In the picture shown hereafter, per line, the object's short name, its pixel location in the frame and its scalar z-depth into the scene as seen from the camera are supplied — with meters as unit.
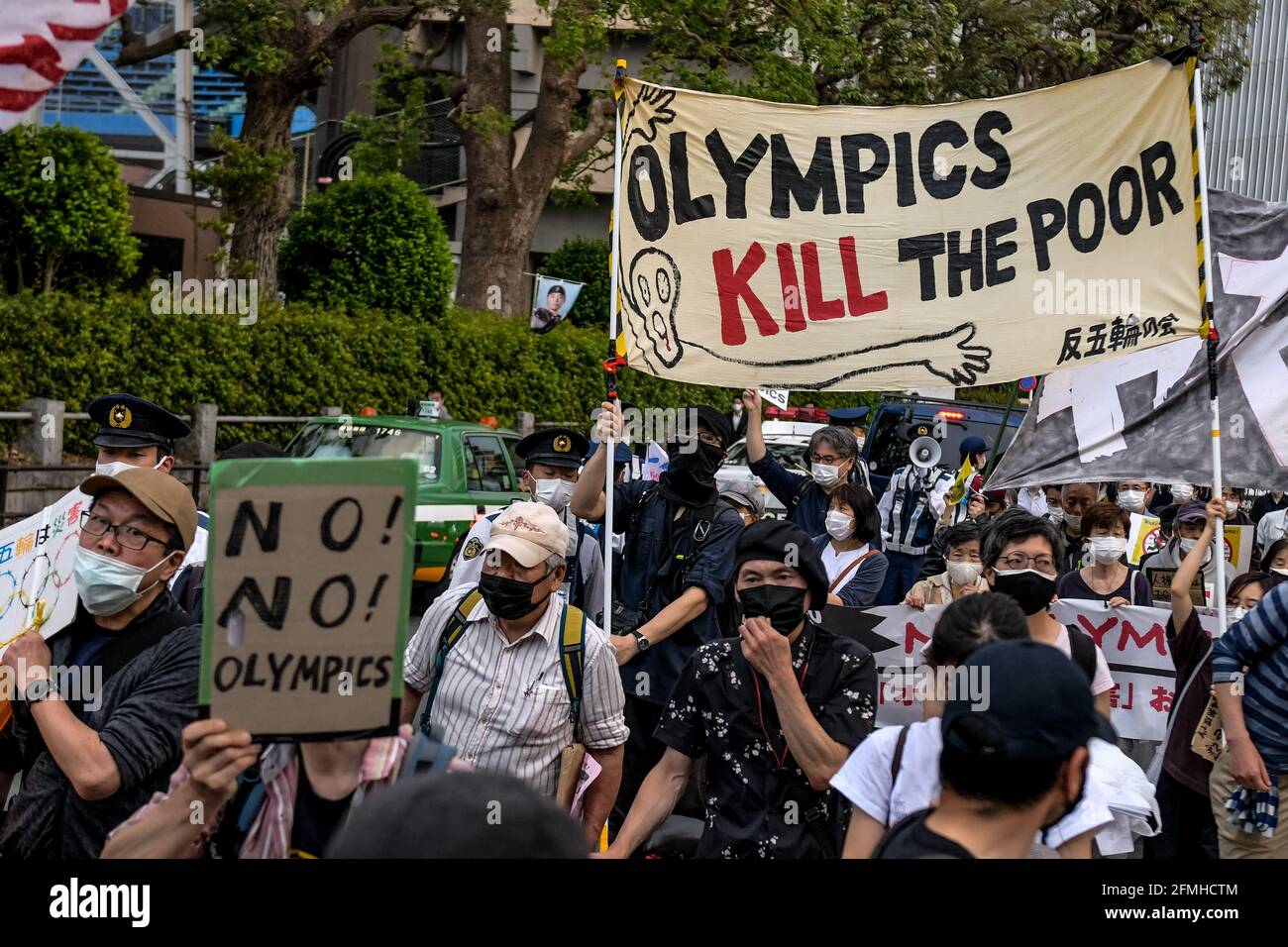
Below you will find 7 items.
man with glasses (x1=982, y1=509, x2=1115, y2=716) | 4.90
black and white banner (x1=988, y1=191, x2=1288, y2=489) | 6.97
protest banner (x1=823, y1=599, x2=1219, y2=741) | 6.49
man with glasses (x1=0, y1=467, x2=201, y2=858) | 3.40
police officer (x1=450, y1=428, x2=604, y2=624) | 6.45
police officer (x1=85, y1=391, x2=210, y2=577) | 6.05
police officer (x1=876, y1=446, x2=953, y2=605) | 9.03
